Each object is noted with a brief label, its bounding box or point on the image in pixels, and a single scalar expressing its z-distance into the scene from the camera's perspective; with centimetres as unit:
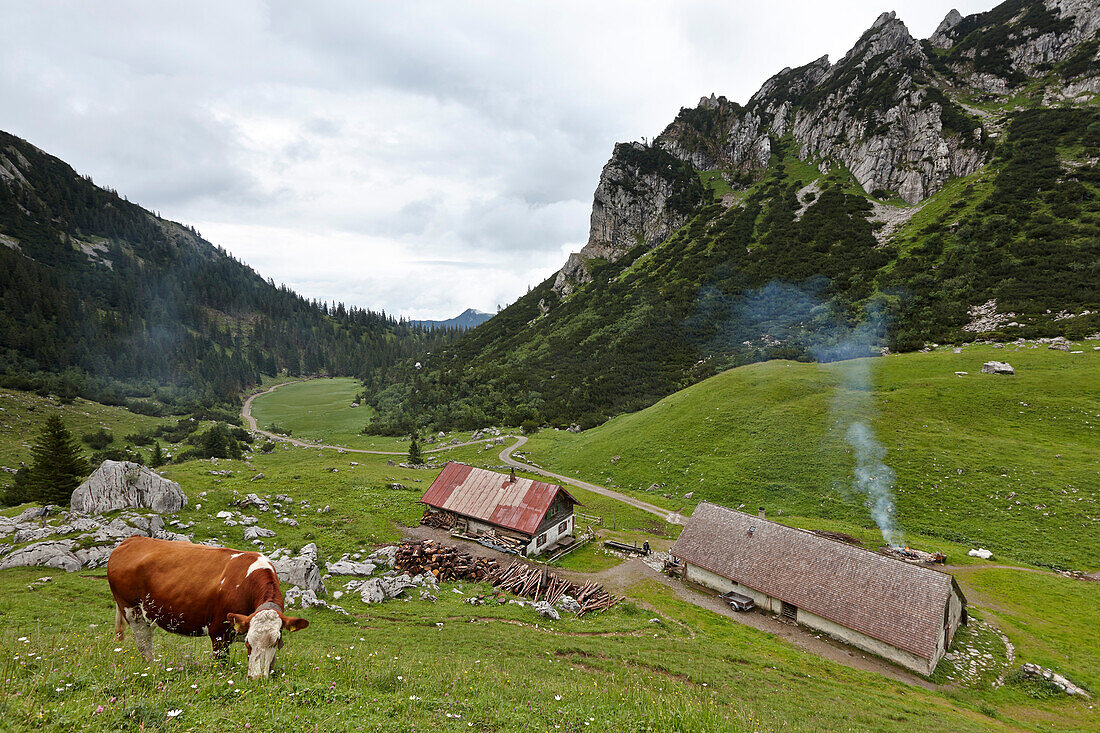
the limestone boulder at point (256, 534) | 3075
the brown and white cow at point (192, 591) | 1077
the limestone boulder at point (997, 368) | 5227
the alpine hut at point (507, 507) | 3816
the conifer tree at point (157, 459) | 5694
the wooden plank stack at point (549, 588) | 2878
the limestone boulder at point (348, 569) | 2817
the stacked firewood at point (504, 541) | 3706
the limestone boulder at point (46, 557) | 2303
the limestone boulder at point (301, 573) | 2406
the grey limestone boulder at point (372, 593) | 2478
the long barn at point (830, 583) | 2423
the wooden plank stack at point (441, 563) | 3105
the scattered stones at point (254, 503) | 3706
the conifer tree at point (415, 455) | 7281
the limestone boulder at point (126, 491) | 3012
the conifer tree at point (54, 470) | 3231
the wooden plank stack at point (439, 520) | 4153
